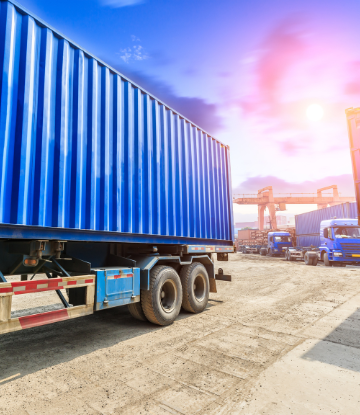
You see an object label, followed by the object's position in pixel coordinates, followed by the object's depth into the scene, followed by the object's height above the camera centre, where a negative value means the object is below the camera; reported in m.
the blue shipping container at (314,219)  20.53 +1.77
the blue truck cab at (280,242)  26.39 -0.07
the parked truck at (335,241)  16.14 -0.06
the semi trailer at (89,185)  3.54 +0.96
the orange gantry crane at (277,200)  47.06 +7.07
